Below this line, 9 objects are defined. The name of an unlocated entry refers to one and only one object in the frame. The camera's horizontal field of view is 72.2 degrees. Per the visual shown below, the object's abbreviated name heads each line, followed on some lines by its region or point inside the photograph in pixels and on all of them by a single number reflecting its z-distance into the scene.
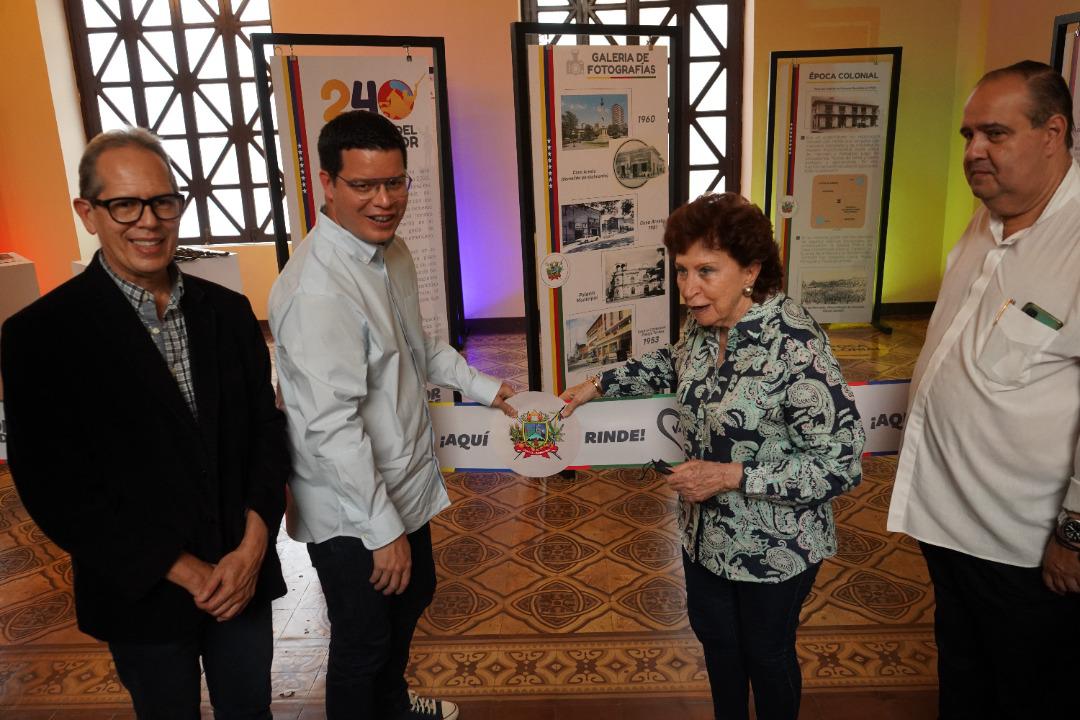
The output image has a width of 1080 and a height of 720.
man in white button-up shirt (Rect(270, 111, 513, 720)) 1.66
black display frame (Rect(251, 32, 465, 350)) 3.76
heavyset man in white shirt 1.64
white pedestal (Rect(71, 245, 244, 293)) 4.74
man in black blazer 1.42
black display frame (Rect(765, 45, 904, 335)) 6.21
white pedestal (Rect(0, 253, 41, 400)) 4.62
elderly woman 1.63
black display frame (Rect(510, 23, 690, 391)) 3.54
